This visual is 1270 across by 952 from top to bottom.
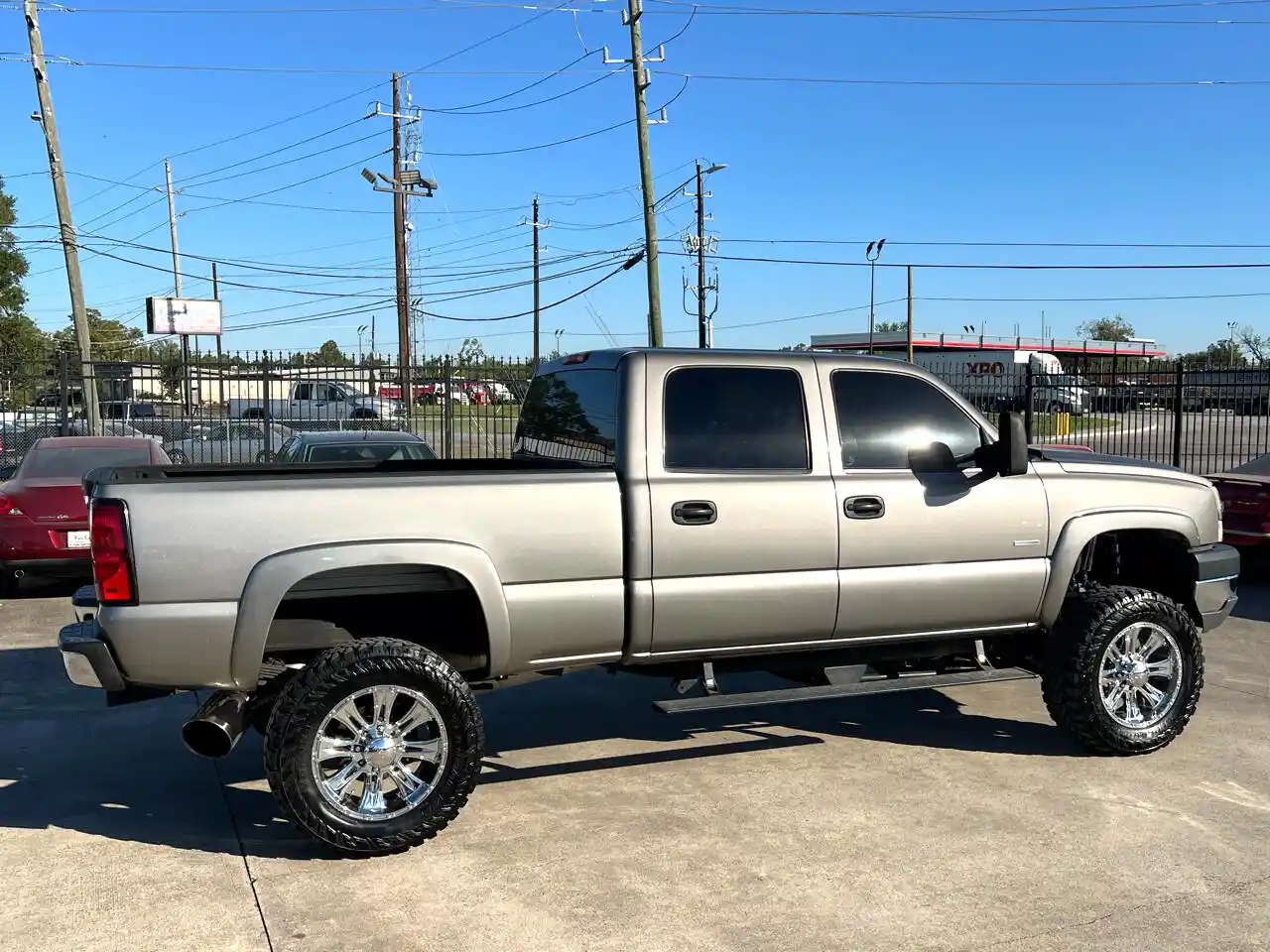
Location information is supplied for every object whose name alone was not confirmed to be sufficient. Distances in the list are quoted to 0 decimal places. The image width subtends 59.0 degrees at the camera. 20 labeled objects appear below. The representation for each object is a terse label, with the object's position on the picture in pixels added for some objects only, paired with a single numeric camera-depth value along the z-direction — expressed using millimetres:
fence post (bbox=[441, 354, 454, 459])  16281
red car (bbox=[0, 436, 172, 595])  9383
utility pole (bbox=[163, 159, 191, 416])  45656
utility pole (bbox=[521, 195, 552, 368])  46844
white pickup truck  17219
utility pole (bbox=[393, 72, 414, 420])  27822
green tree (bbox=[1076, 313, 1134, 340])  127875
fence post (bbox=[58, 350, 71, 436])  16859
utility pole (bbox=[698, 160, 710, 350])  37312
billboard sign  20750
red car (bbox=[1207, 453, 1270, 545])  9984
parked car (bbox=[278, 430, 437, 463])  10641
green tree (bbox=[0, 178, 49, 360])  49000
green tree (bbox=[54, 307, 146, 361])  96688
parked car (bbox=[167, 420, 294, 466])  16875
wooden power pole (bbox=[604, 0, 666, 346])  21906
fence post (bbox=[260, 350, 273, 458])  15859
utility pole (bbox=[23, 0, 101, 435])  22031
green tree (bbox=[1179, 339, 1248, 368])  69200
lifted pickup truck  4227
